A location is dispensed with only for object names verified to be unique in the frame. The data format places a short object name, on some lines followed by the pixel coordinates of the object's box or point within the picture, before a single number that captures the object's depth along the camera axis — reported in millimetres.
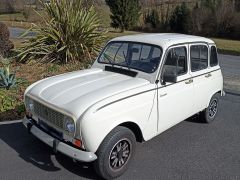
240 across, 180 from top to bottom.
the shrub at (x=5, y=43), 6723
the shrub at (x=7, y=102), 3822
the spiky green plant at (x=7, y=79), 4365
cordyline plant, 5884
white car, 2258
